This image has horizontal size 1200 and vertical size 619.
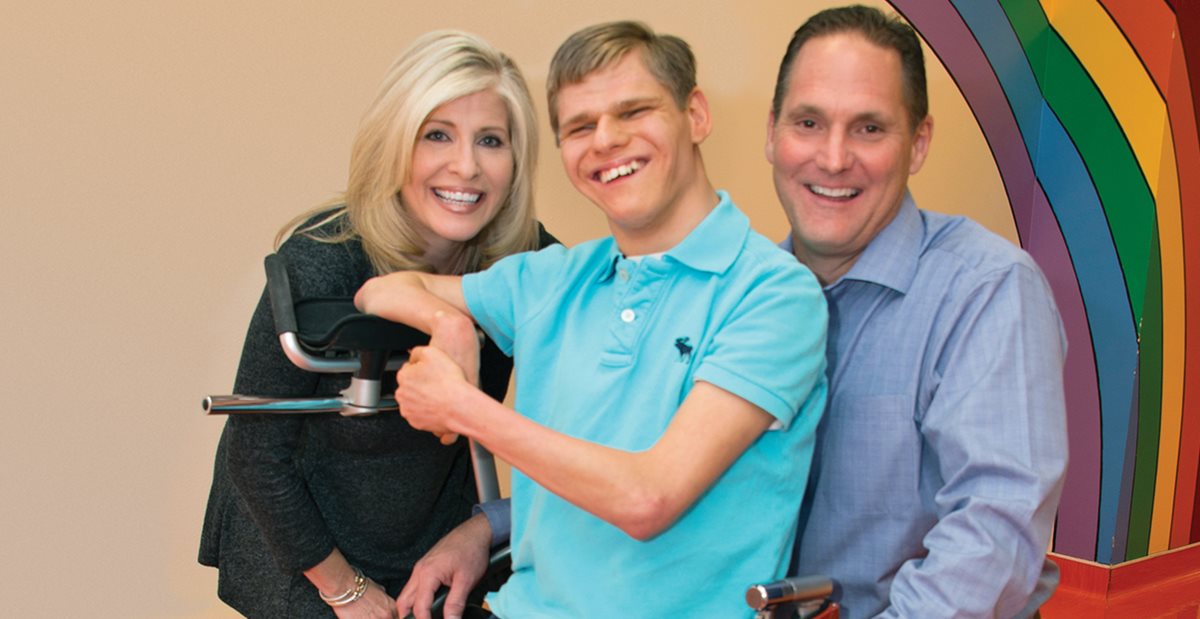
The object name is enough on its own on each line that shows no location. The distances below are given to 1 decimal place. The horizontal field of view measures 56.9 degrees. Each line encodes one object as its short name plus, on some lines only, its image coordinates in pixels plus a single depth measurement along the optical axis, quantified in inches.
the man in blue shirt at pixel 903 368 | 57.8
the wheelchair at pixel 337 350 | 54.9
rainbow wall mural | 132.3
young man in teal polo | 47.7
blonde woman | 65.7
